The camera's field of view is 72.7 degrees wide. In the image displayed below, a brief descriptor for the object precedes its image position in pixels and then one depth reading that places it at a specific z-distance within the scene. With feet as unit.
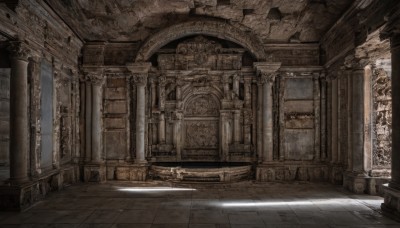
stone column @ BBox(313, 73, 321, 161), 30.17
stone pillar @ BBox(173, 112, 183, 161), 32.50
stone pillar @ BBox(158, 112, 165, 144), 32.50
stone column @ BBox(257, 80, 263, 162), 31.03
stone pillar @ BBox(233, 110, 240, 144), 32.24
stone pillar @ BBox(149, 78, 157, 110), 32.61
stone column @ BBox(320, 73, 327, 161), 29.91
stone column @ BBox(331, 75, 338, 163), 27.94
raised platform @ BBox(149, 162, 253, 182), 27.58
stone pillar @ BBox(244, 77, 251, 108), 32.32
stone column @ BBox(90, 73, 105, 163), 30.12
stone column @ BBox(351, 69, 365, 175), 23.70
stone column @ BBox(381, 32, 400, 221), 17.35
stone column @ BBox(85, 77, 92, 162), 30.45
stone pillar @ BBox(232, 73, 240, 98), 32.30
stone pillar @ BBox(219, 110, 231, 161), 32.42
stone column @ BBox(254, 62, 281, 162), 30.01
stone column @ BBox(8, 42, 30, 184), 19.60
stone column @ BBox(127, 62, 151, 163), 30.27
